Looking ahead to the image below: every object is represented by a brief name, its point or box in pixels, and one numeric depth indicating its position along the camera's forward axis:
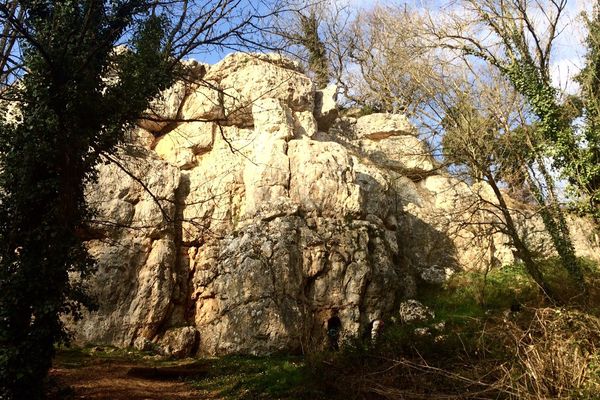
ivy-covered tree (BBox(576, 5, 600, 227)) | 12.41
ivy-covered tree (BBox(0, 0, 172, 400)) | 6.71
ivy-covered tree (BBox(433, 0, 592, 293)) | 13.48
